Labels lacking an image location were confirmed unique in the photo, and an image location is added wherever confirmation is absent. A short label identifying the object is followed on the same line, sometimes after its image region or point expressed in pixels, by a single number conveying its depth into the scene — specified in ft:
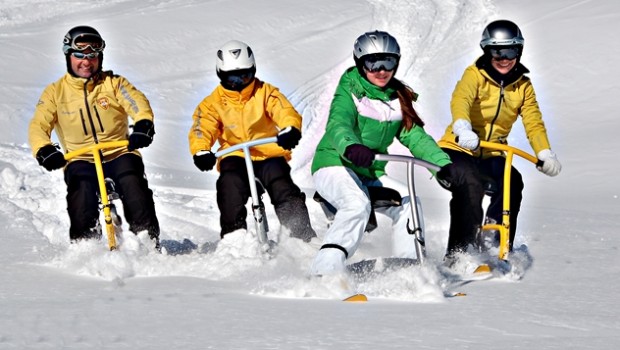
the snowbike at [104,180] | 46.98
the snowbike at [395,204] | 41.57
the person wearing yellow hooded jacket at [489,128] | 48.11
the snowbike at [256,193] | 47.57
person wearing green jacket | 42.80
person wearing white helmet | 49.90
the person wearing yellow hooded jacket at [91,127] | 49.49
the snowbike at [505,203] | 47.01
